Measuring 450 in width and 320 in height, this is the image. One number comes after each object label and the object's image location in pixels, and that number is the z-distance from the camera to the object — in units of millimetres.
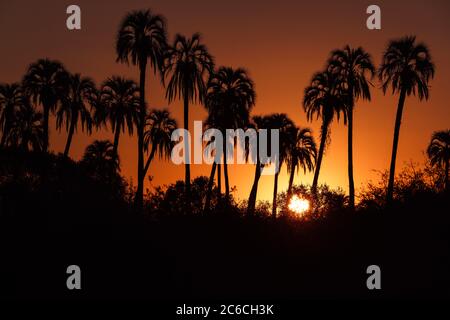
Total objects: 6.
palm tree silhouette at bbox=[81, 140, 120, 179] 90200
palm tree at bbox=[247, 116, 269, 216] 70138
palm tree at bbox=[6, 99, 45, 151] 79019
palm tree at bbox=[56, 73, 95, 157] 70125
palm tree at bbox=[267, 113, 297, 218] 76500
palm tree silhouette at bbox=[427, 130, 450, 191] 90438
